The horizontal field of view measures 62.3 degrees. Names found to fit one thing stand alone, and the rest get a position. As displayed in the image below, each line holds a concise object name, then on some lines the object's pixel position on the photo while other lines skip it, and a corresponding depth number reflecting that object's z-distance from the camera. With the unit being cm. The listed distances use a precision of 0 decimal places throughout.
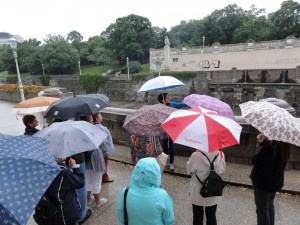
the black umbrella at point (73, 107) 433
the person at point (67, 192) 275
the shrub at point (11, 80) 4026
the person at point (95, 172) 420
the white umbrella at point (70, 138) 300
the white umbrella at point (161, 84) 562
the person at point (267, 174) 293
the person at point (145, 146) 420
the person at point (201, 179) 312
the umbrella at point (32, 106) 539
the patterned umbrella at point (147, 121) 393
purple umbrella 435
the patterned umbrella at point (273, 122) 274
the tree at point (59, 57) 5428
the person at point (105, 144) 456
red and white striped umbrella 289
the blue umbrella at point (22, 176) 174
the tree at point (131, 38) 5597
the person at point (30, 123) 453
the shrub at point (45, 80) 4475
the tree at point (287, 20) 3981
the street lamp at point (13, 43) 1183
